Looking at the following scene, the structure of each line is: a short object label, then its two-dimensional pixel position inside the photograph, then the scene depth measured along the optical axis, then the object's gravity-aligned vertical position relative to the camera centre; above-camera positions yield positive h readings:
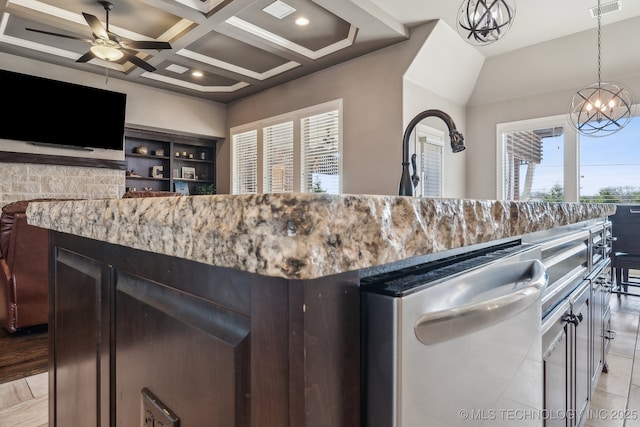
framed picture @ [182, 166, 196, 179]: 6.65 +0.77
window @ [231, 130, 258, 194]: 6.23 +0.94
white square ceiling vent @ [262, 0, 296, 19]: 3.52 +2.08
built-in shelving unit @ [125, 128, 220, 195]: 6.10 +0.96
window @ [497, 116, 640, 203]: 4.36 +0.65
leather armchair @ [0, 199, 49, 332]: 2.43 -0.40
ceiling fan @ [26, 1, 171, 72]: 3.30 +1.68
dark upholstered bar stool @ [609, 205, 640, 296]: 3.48 -0.25
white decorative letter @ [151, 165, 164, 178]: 6.30 +0.75
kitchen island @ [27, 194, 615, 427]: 0.27 -0.08
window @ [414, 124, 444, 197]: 4.52 +0.73
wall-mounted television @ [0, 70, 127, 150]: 4.50 +1.36
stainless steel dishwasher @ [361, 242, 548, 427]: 0.33 -0.14
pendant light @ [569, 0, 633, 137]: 3.33 +1.06
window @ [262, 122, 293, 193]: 5.57 +0.91
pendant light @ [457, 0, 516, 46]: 2.33 +1.31
